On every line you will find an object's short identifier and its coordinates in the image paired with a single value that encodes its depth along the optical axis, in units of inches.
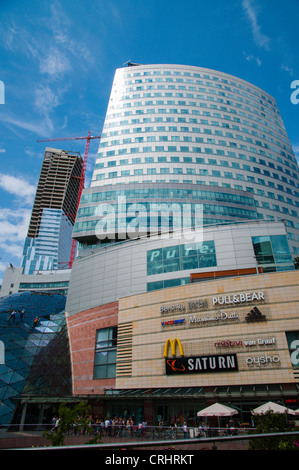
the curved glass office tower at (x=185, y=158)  2856.8
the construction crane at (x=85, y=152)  7721.5
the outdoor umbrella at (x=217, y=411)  885.2
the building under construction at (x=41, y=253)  7391.7
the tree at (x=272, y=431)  326.3
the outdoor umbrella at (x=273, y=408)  837.9
